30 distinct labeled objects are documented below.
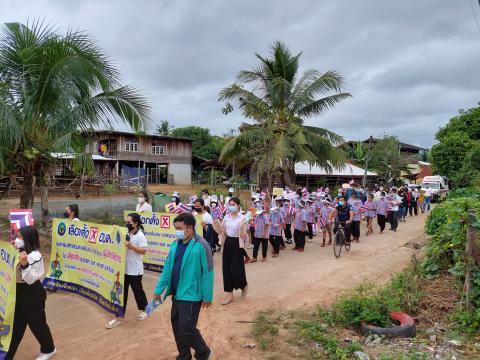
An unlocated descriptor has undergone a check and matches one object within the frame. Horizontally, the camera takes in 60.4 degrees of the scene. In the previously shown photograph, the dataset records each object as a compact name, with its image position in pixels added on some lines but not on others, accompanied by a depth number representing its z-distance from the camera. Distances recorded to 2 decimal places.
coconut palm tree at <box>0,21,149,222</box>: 9.17
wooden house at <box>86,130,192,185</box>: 33.28
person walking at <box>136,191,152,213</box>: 9.73
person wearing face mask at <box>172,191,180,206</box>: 11.31
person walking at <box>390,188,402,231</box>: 15.77
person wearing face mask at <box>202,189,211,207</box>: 12.47
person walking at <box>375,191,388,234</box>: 15.33
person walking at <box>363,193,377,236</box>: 15.15
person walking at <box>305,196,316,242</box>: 12.53
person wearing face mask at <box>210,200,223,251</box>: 11.68
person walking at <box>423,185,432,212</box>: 24.40
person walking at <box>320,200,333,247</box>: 12.59
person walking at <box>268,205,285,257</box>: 10.71
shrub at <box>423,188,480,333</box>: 5.66
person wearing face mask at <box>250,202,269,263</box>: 10.03
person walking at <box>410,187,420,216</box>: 21.84
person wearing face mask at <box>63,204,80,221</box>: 7.27
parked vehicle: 30.75
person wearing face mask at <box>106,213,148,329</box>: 5.88
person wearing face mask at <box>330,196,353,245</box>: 11.73
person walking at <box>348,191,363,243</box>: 13.08
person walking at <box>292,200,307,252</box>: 11.71
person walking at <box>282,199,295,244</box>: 12.40
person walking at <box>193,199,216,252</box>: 10.04
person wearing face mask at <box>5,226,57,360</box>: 4.39
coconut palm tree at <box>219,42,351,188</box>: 20.80
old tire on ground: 5.35
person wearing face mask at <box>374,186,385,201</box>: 16.26
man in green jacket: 4.27
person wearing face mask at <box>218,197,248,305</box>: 6.86
